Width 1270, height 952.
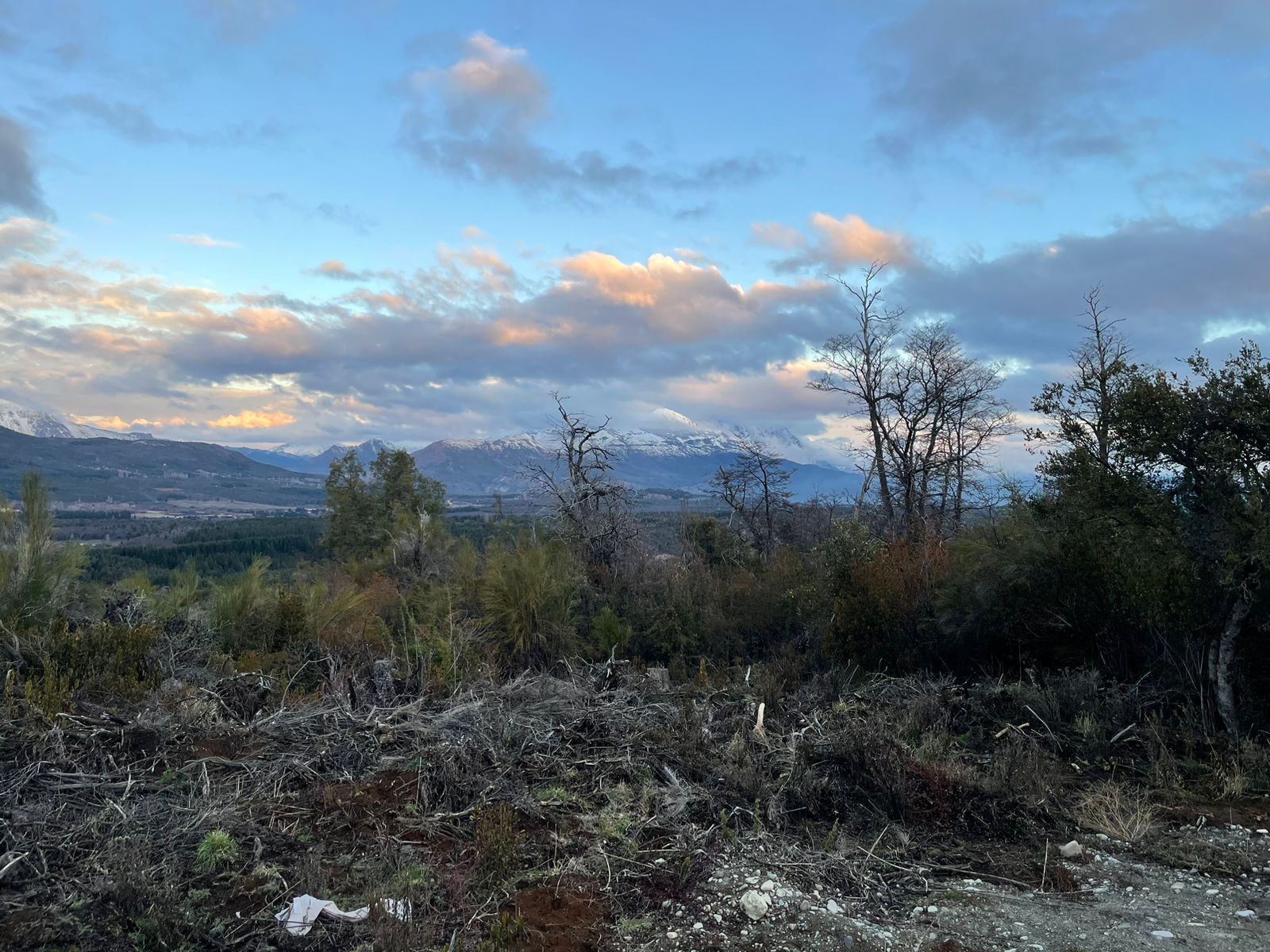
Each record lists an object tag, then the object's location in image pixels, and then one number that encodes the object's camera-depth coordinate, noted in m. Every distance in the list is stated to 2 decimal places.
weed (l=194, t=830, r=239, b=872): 4.29
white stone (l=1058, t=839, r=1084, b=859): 5.01
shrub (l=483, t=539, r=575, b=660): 12.34
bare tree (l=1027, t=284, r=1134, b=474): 7.82
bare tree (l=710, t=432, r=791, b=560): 25.97
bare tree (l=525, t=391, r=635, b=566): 20.41
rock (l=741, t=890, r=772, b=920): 4.11
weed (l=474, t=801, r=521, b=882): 4.35
